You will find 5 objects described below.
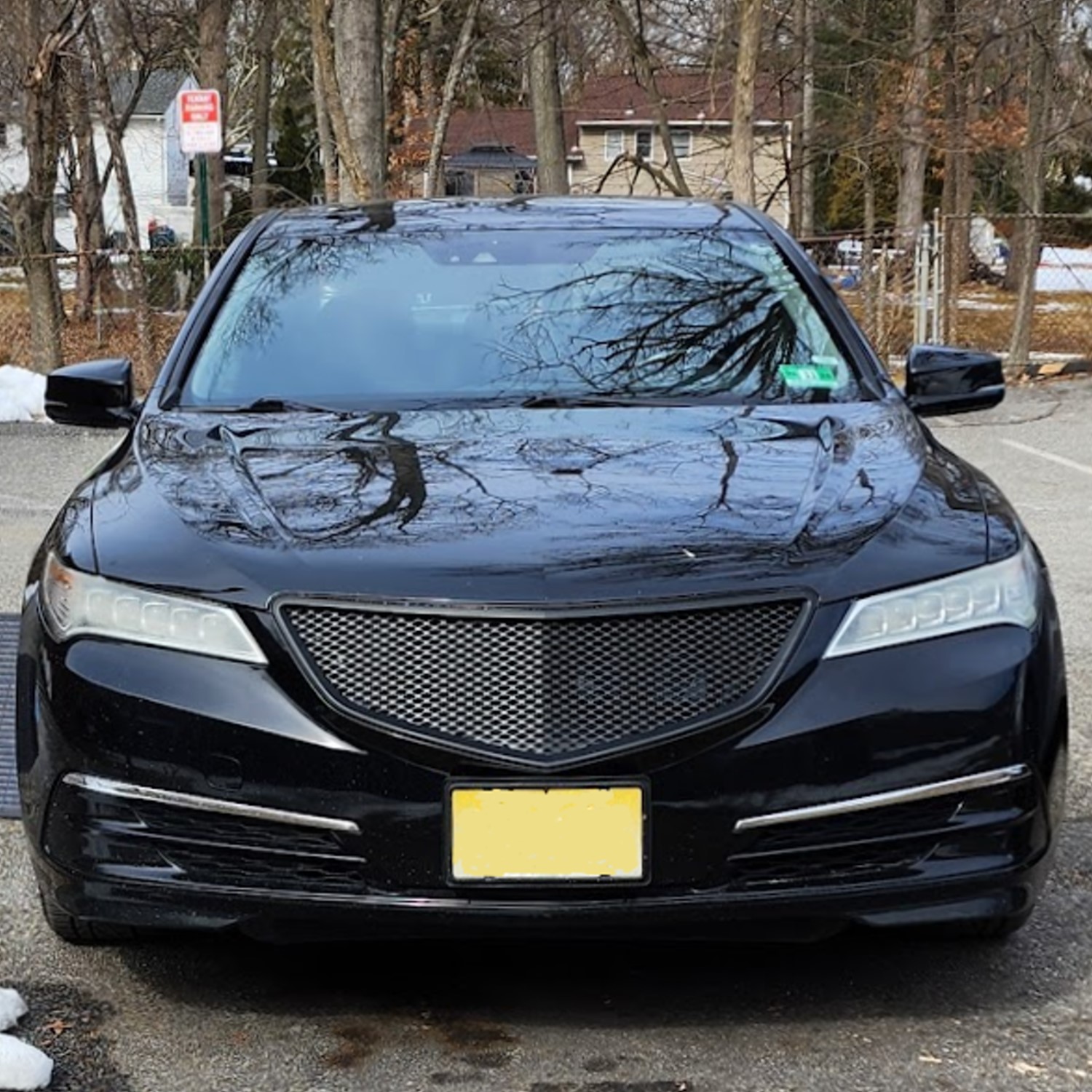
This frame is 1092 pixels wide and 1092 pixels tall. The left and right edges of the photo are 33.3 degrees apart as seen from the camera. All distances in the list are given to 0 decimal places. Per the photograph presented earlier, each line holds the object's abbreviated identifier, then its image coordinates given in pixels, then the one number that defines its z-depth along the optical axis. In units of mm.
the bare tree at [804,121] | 19575
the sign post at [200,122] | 16344
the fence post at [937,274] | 15867
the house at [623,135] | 22734
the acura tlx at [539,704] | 2986
